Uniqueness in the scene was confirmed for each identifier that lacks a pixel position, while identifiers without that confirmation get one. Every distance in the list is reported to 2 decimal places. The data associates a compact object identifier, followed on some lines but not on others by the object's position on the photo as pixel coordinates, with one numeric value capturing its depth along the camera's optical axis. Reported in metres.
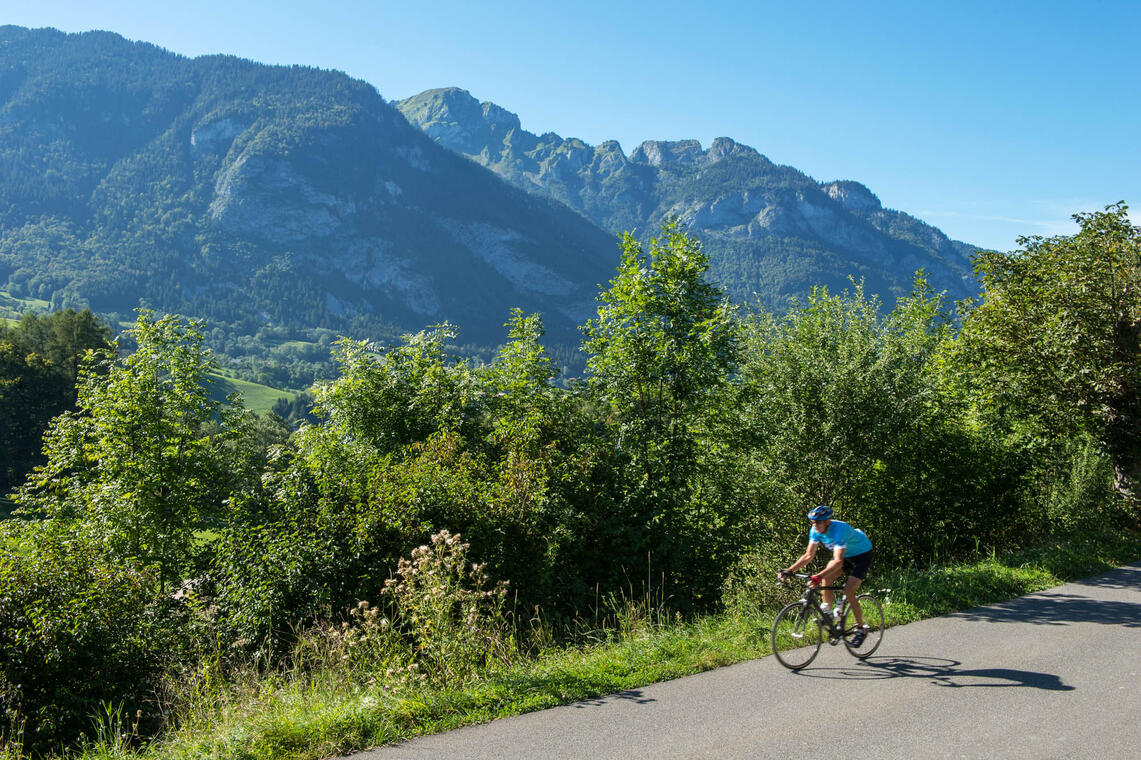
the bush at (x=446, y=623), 7.09
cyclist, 8.14
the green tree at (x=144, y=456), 15.47
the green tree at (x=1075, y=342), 15.90
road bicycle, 7.78
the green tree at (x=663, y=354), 14.77
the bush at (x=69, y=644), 7.90
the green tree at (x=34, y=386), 50.66
